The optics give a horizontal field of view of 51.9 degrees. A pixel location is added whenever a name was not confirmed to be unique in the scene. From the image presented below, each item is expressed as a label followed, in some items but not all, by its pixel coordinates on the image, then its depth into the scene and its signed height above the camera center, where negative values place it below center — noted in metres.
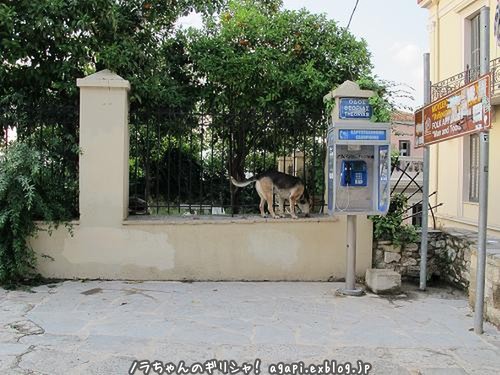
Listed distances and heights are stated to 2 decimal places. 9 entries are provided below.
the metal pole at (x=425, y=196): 6.83 -0.13
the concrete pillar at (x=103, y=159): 7.06 +0.33
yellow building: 9.92 +1.03
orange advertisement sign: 4.67 +0.76
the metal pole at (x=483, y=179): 4.78 +0.07
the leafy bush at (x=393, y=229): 7.27 -0.61
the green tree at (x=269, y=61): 8.28 +2.07
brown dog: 7.32 -0.03
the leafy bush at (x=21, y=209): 6.48 -0.34
